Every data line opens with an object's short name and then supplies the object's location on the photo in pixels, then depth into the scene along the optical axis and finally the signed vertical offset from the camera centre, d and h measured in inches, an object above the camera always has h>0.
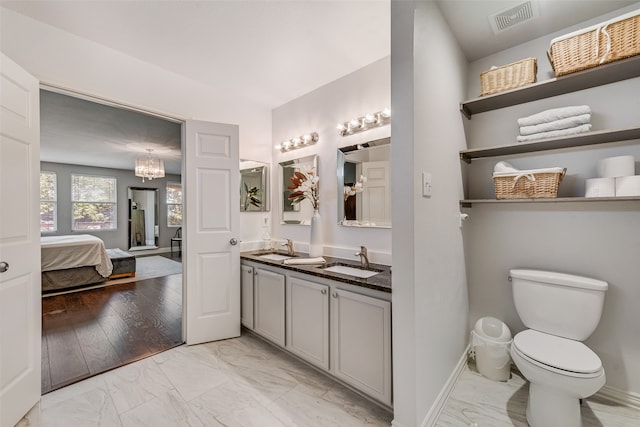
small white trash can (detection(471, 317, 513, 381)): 73.1 -39.2
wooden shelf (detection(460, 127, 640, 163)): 58.4 +17.4
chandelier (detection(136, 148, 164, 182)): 193.5 +35.0
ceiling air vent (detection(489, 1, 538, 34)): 62.0 +48.3
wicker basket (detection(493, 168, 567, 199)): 64.0 +7.3
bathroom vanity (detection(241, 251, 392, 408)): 62.2 -29.3
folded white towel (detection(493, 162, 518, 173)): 71.6 +12.2
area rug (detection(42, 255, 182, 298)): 171.9 -45.5
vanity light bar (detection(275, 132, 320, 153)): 108.1 +30.9
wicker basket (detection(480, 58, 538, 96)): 67.4 +36.2
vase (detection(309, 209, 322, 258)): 98.7 -8.9
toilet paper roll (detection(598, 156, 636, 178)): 58.4 +10.2
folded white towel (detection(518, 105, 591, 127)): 62.1 +24.1
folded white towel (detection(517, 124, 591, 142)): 61.9 +19.5
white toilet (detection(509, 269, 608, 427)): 51.7 -30.1
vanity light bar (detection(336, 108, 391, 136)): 86.0 +31.3
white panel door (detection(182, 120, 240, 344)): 97.0 -6.5
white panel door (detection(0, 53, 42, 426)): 57.3 -6.5
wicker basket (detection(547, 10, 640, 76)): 53.8 +36.3
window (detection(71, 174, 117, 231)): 253.4 +12.9
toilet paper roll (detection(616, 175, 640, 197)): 56.1 +5.6
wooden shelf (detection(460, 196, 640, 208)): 56.7 +2.9
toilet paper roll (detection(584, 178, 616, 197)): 59.2 +5.6
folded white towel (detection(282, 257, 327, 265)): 88.3 -16.1
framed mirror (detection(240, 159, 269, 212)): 117.3 +12.8
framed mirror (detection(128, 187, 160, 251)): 286.2 -3.8
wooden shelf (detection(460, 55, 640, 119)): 57.7 +31.5
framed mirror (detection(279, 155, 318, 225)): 110.3 +6.8
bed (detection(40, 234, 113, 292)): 155.0 -29.6
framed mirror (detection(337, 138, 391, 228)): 86.8 +10.0
